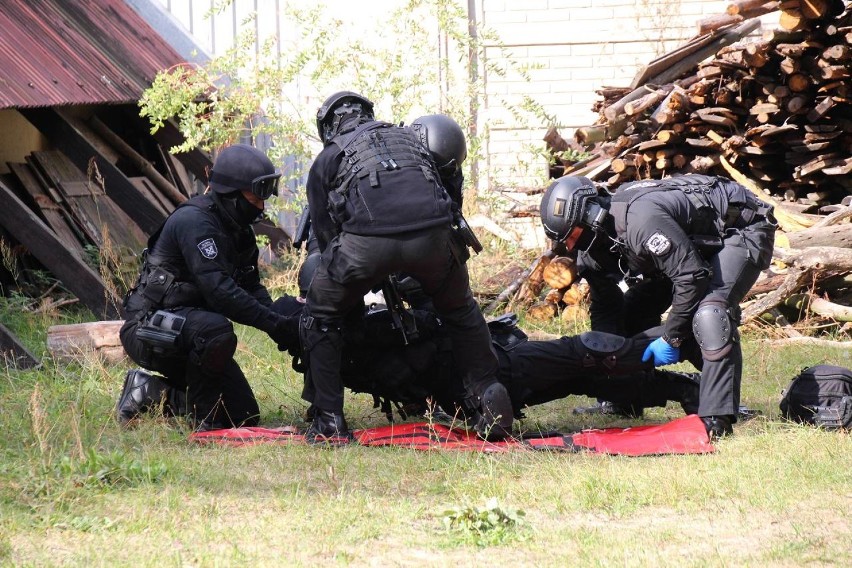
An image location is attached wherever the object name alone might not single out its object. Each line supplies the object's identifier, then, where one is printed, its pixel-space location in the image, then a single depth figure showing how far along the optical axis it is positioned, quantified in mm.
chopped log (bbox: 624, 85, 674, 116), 20047
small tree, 20422
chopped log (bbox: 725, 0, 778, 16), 17031
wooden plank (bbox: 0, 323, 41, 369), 14562
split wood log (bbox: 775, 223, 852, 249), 17312
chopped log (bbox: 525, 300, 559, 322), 19234
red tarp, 11055
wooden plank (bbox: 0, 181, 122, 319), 17687
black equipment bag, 11352
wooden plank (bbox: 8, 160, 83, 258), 20828
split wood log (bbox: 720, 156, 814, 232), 18481
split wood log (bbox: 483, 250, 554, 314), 19562
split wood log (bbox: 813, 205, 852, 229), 17625
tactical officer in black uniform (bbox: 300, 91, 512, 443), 10898
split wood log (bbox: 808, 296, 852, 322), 17203
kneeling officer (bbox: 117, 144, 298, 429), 12094
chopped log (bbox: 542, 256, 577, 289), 19078
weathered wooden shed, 18016
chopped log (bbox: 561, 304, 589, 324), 18783
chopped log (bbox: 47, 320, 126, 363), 15523
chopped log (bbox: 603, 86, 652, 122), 20406
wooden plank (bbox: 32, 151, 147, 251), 21562
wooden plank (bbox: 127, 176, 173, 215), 23469
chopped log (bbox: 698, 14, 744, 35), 20703
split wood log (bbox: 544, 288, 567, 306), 19344
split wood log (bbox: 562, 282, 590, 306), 18989
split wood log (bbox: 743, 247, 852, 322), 16687
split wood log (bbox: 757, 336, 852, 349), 16656
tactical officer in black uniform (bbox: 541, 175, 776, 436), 11305
